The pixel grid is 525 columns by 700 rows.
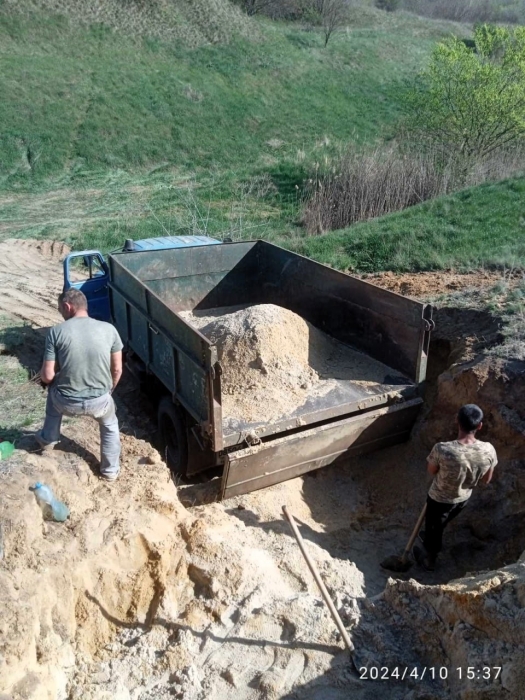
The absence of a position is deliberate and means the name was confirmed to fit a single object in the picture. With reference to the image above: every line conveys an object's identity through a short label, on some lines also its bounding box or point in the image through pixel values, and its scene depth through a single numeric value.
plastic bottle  4.40
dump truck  5.41
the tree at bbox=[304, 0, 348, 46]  45.09
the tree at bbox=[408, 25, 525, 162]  18.97
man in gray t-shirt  4.73
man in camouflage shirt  4.84
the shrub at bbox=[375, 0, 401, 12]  59.12
